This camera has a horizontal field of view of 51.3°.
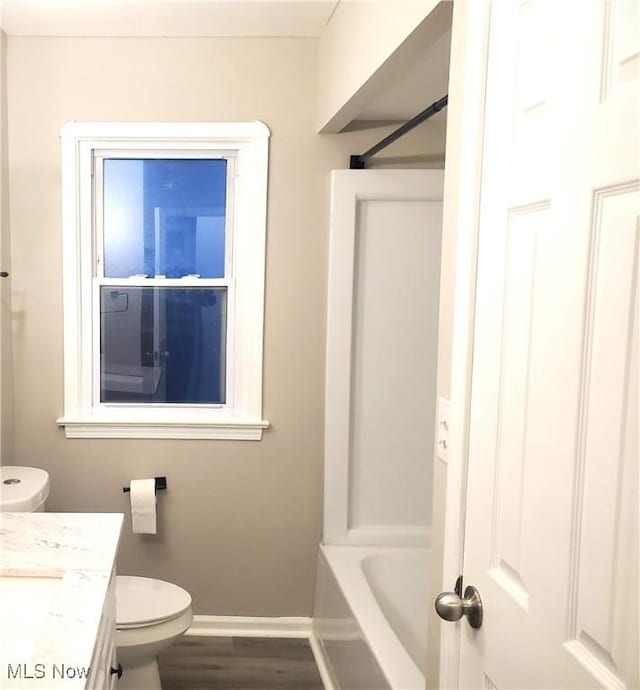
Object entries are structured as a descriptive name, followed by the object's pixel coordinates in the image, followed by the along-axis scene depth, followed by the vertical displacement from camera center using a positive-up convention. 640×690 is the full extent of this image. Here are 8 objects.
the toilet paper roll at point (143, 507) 2.80 -0.89
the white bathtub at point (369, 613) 1.99 -1.11
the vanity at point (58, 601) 1.05 -0.58
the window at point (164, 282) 2.80 +0.06
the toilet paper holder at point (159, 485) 2.86 -0.81
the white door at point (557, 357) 0.80 -0.07
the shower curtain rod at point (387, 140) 1.99 +0.60
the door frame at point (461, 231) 1.22 +0.14
